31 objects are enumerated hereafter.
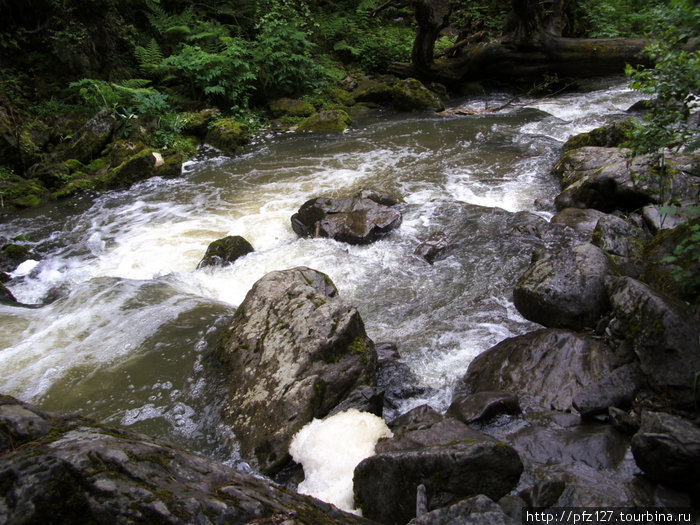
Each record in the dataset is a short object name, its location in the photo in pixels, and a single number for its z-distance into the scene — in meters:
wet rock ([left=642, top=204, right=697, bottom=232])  4.96
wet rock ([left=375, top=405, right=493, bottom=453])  2.99
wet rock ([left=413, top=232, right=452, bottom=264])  6.44
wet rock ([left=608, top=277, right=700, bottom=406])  3.22
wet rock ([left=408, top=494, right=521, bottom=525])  2.09
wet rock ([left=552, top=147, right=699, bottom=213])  5.83
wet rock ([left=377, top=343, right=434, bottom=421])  3.98
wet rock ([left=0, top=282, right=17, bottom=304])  6.02
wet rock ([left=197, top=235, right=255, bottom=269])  6.79
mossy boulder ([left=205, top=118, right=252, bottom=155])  11.84
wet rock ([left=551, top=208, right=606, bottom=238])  6.38
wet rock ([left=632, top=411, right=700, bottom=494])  2.49
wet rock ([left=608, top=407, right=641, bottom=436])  3.06
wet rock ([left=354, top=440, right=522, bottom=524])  2.64
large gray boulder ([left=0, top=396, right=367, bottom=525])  1.49
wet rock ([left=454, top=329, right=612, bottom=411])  3.72
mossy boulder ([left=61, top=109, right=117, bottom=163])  10.72
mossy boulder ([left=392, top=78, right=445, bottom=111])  14.23
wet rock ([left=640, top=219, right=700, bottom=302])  3.71
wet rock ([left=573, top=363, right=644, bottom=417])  3.33
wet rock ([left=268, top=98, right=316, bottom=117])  14.21
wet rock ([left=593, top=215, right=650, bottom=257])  5.35
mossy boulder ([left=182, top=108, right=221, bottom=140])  12.46
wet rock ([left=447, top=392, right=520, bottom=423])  3.47
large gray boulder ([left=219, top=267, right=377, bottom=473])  3.62
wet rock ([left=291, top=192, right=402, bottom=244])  7.05
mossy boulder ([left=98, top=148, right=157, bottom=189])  9.89
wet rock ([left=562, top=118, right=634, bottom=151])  8.73
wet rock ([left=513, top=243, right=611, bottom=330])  4.43
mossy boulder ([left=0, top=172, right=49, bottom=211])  9.07
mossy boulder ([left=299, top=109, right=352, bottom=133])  12.89
